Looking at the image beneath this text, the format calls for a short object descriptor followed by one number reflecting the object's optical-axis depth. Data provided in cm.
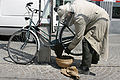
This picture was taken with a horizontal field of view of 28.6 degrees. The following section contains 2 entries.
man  486
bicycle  549
